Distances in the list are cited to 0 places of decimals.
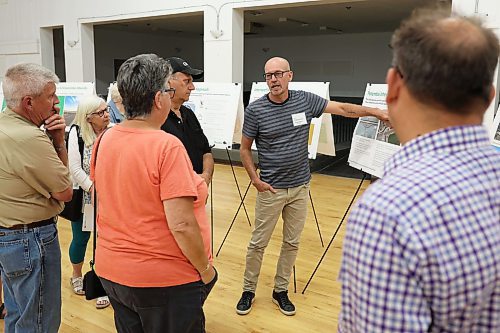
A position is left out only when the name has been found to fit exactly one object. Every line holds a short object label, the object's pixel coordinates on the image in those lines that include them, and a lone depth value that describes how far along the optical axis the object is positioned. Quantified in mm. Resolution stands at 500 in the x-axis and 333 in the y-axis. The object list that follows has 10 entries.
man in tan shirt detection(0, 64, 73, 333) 1688
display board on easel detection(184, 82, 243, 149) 4414
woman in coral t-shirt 1430
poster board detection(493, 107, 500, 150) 2471
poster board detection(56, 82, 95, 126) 6078
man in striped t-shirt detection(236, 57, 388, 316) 2770
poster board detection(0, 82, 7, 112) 6188
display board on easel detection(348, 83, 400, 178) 2879
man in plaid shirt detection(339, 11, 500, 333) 688
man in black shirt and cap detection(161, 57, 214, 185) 2453
